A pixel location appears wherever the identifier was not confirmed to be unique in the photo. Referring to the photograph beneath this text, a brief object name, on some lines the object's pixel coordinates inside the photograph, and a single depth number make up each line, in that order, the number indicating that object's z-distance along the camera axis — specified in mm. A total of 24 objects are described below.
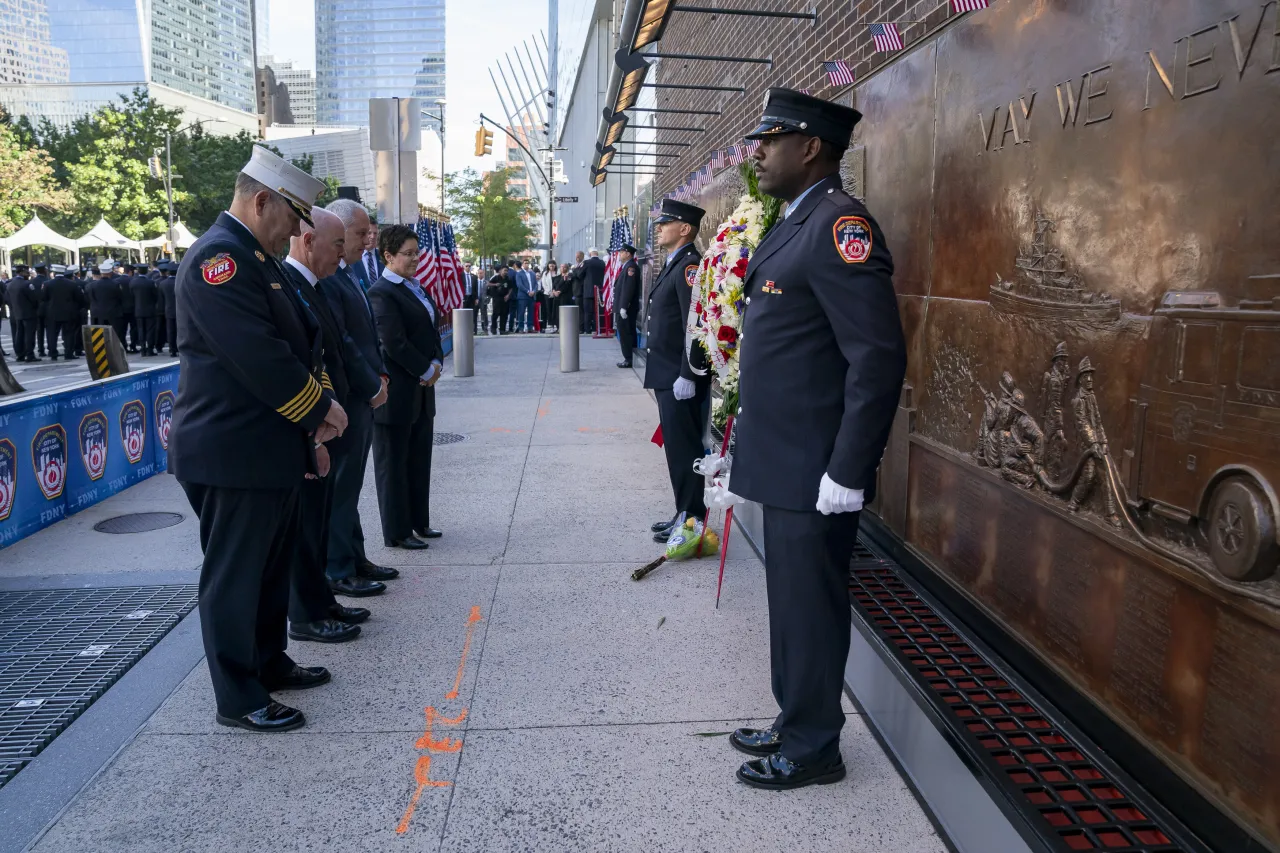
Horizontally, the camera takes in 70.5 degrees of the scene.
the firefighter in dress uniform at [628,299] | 14258
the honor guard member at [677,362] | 5902
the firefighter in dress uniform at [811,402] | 2748
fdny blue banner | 6078
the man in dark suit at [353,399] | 4777
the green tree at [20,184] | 36906
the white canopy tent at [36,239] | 31641
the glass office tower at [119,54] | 110175
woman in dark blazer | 5500
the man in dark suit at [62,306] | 19172
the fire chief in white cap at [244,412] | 3322
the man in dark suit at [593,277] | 22719
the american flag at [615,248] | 18534
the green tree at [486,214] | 52594
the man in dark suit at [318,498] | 4328
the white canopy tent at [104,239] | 33188
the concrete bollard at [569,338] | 15695
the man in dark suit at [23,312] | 18859
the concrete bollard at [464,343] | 14781
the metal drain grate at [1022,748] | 2449
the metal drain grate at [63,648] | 3543
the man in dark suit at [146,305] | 19750
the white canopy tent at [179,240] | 40000
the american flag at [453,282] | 15182
